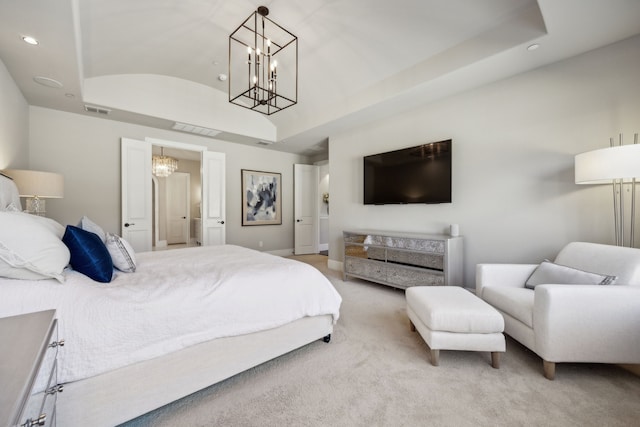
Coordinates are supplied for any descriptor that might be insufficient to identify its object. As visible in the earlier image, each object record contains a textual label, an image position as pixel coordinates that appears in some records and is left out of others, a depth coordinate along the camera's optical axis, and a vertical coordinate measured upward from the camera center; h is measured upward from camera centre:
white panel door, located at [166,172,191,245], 7.66 +0.23
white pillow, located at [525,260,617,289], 1.84 -0.47
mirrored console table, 3.09 -0.58
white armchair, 1.64 -0.68
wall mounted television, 3.42 +0.55
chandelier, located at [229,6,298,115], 2.83 +2.08
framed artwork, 5.61 +0.37
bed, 1.19 -0.58
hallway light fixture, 5.93 +1.12
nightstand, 0.48 -0.33
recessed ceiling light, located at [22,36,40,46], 2.19 +1.47
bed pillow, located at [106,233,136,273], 1.83 -0.28
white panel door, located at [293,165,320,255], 6.22 +0.13
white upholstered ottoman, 1.81 -0.79
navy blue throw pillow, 1.52 -0.24
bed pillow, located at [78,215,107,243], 1.89 -0.09
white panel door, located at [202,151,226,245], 4.86 +0.31
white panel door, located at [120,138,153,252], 4.11 +0.35
